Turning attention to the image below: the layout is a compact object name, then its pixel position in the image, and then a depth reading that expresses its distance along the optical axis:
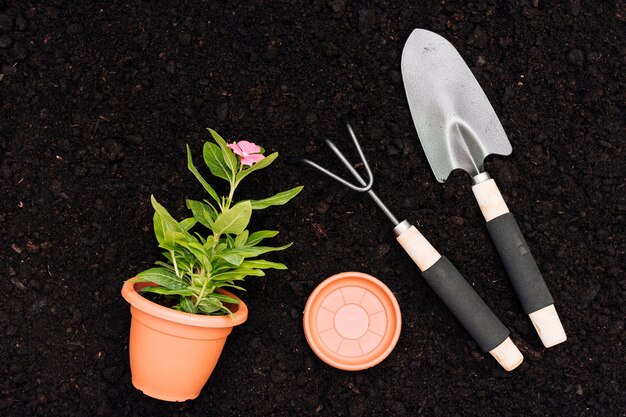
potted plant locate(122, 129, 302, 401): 1.41
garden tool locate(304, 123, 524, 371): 1.56
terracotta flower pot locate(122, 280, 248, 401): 1.40
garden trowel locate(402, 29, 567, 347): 1.63
